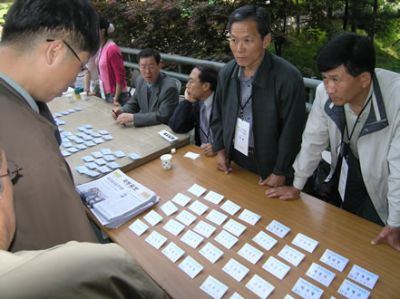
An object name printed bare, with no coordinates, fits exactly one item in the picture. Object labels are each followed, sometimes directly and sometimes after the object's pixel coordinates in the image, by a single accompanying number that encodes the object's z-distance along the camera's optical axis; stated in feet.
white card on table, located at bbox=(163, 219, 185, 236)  5.41
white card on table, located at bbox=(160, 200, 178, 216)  5.85
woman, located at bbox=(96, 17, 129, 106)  11.69
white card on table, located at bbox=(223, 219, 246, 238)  5.28
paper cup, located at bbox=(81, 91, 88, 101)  11.85
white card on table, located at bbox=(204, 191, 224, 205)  6.05
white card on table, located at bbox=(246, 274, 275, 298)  4.26
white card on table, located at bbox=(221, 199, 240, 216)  5.75
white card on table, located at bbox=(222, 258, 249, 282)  4.52
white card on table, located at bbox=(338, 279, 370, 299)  4.13
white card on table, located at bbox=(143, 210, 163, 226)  5.66
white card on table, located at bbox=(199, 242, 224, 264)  4.84
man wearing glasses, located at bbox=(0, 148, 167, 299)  1.77
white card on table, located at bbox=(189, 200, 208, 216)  5.81
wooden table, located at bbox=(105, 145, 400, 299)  4.39
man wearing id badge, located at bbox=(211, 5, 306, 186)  6.23
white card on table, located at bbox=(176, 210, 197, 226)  5.60
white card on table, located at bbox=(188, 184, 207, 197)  6.29
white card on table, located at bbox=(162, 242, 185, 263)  4.91
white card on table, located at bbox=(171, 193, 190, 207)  6.05
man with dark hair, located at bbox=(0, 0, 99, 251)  2.99
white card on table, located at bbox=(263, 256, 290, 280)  4.50
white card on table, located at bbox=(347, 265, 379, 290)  4.28
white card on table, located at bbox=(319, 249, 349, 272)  4.57
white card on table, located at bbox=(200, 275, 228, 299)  4.28
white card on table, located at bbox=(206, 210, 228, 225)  5.56
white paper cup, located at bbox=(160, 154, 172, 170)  7.12
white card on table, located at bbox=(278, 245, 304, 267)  4.69
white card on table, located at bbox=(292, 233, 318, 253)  4.89
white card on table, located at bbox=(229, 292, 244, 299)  4.24
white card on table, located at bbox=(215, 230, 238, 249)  5.06
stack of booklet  5.74
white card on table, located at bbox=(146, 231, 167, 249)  5.18
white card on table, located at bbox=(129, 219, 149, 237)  5.49
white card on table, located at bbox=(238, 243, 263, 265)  4.77
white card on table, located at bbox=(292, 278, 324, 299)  4.17
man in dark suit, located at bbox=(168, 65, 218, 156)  8.52
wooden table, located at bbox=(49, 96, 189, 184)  7.59
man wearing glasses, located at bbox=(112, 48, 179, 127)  9.32
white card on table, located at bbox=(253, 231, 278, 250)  4.99
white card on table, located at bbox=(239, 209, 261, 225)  5.49
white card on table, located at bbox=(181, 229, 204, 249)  5.13
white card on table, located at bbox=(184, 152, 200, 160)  7.61
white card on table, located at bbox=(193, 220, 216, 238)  5.32
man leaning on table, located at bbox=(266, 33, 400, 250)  4.78
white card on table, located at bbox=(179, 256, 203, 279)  4.62
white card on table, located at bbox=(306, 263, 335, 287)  4.37
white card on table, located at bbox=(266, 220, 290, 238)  5.19
